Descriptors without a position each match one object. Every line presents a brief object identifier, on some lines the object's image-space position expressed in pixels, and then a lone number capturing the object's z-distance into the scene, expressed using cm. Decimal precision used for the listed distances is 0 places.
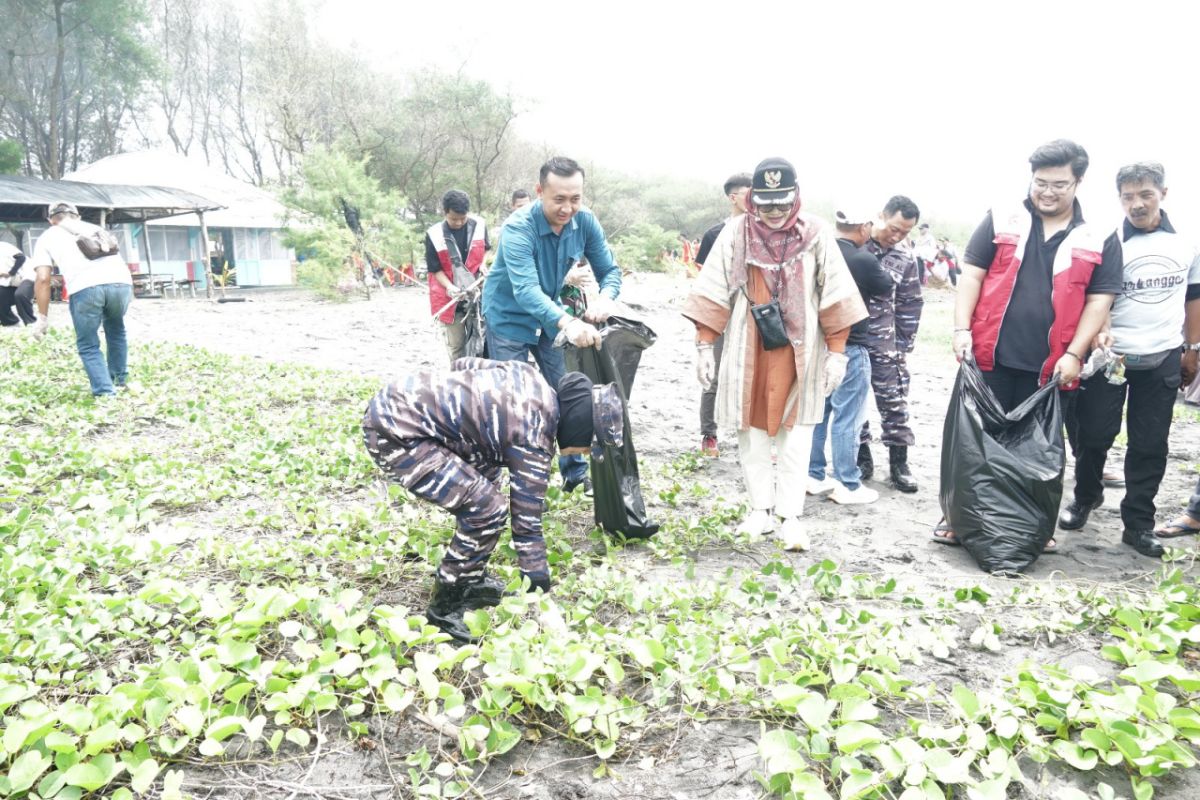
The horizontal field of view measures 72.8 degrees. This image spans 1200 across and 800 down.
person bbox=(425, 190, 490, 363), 593
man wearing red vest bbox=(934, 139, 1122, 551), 337
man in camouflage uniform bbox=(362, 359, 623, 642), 265
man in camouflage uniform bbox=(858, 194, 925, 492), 446
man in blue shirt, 377
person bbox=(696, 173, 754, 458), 489
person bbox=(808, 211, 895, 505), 433
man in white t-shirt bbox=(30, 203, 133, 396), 605
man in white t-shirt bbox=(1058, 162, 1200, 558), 360
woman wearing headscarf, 356
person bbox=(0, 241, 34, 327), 1105
